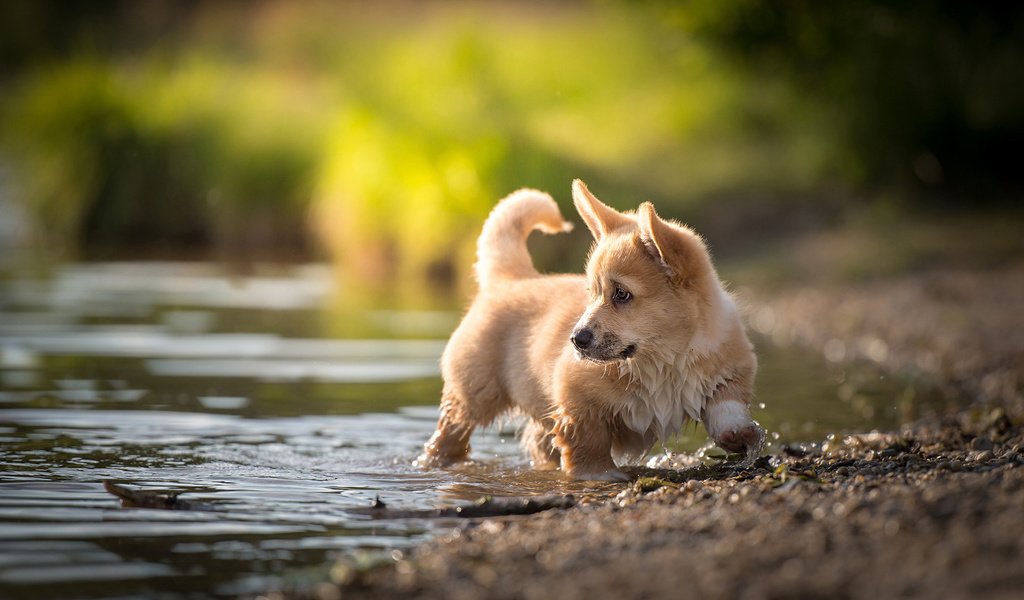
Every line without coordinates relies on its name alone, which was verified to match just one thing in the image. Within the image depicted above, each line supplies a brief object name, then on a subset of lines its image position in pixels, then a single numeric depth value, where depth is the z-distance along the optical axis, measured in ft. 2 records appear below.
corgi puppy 34.88
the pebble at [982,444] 36.61
